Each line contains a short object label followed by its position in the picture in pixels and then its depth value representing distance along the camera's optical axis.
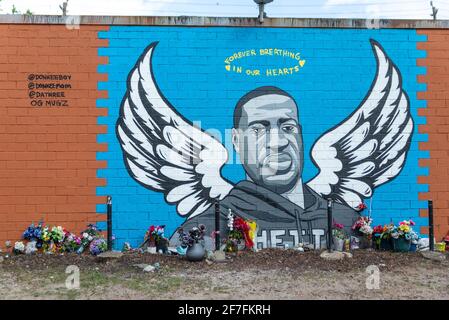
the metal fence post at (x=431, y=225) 7.44
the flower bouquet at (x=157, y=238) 7.53
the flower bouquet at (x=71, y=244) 7.55
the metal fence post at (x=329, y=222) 7.21
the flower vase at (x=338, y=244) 7.68
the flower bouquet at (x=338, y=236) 7.69
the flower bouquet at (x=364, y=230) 7.72
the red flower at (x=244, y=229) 7.63
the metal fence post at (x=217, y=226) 7.21
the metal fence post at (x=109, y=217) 7.07
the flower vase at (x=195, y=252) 6.98
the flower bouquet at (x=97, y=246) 7.34
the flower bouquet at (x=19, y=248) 7.45
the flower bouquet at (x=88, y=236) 7.52
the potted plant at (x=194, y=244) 6.99
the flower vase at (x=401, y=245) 7.55
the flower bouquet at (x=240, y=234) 7.63
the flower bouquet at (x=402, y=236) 7.51
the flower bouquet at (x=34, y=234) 7.48
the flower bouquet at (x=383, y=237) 7.68
